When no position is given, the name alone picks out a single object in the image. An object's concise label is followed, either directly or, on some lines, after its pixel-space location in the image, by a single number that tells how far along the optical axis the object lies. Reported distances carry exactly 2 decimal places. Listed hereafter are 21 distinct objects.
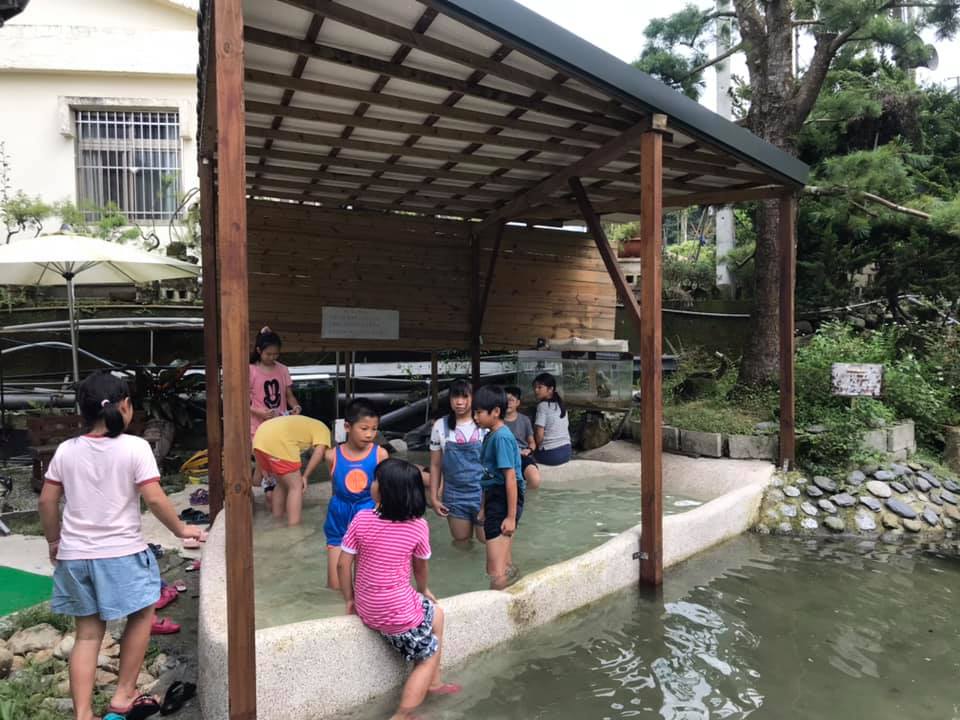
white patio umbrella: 6.17
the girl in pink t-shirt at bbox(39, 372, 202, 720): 2.78
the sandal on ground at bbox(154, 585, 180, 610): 4.10
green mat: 4.04
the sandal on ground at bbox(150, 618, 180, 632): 3.76
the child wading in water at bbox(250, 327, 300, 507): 5.60
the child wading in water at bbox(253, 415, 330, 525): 4.94
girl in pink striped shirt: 2.97
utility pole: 12.61
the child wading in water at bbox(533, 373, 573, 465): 6.07
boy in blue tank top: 3.79
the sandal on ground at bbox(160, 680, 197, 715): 2.98
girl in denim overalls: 4.40
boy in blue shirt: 4.04
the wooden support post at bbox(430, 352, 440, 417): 9.26
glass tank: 8.00
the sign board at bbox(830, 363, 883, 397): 6.60
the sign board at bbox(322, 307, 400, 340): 8.17
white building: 13.35
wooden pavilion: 2.79
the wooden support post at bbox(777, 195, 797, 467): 6.65
